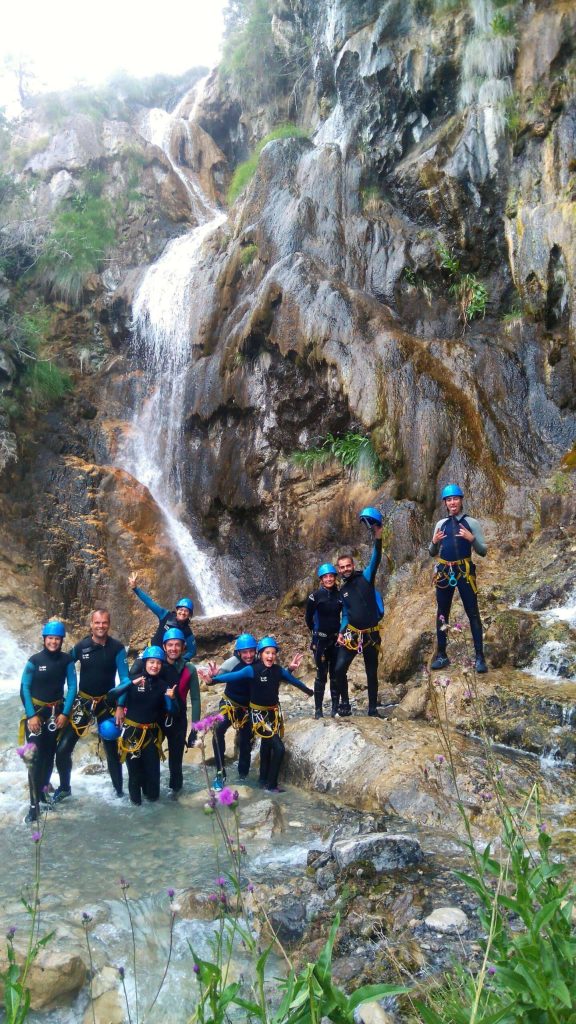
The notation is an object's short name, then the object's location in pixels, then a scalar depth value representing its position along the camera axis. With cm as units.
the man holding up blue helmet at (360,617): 732
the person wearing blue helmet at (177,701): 660
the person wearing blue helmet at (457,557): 742
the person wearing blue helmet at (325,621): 775
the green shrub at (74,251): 1991
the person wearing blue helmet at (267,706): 674
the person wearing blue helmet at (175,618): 741
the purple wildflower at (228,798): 243
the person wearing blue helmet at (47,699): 634
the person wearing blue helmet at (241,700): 688
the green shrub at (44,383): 1661
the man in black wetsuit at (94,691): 666
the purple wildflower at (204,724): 310
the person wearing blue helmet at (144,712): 626
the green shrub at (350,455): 1209
